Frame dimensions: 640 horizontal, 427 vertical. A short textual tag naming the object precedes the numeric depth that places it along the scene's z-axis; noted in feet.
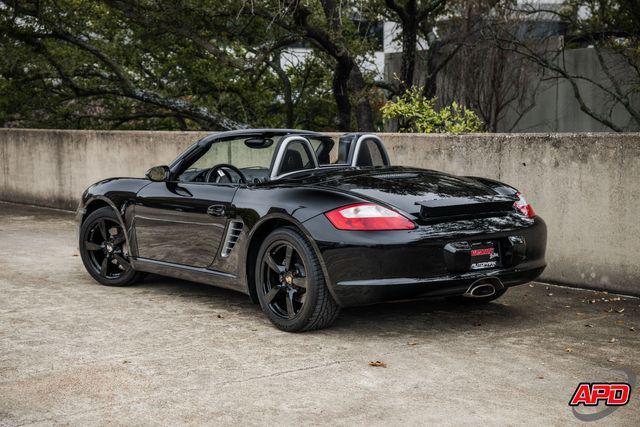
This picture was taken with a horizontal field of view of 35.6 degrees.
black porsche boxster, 20.44
